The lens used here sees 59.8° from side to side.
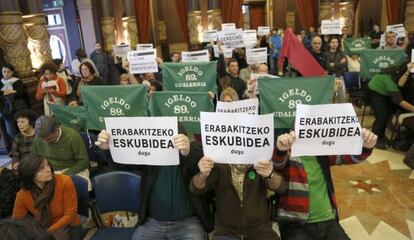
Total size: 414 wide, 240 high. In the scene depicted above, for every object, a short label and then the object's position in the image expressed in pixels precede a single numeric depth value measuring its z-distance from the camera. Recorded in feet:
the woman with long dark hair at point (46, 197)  9.64
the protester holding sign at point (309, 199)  9.37
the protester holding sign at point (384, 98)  18.75
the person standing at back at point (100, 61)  32.35
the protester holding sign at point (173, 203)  9.76
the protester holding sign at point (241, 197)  9.06
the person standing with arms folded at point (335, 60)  24.21
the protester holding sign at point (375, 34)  41.26
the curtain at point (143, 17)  45.91
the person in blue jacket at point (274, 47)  36.63
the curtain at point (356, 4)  50.83
